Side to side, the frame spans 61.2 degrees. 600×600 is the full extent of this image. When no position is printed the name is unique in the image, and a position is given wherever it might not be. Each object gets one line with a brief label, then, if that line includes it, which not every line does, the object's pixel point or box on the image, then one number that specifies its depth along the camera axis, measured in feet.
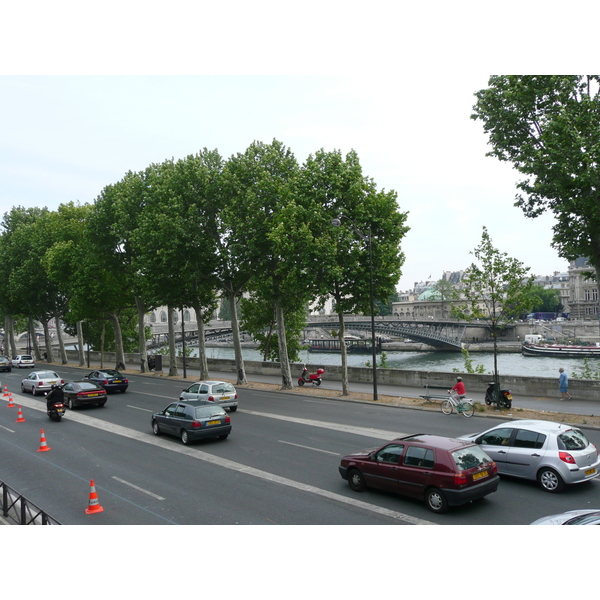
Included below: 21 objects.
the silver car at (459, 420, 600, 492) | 35.50
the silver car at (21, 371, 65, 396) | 98.02
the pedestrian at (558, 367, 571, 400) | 71.67
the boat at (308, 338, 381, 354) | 330.34
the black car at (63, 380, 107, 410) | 79.30
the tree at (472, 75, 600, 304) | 57.36
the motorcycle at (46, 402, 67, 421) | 68.85
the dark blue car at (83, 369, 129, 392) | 96.68
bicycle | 66.13
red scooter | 103.50
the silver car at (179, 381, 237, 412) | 73.97
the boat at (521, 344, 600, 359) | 230.68
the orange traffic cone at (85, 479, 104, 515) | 34.30
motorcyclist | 69.41
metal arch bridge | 285.64
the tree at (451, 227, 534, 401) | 69.15
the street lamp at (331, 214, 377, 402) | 80.23
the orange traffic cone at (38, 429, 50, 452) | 52.60
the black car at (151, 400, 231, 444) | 53.31
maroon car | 31.73
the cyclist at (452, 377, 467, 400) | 68.08
